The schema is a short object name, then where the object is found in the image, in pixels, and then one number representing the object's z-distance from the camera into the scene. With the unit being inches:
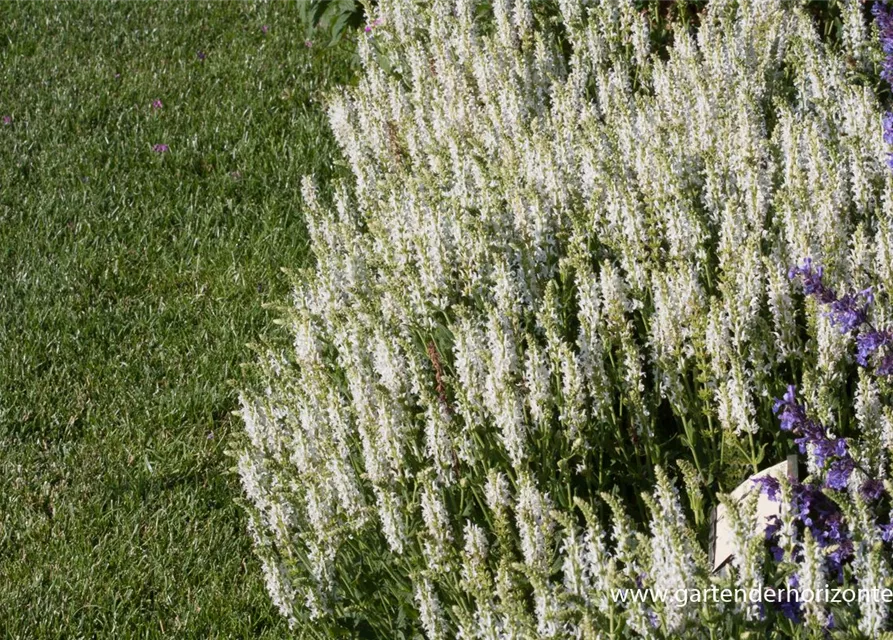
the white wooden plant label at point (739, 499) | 101.0
